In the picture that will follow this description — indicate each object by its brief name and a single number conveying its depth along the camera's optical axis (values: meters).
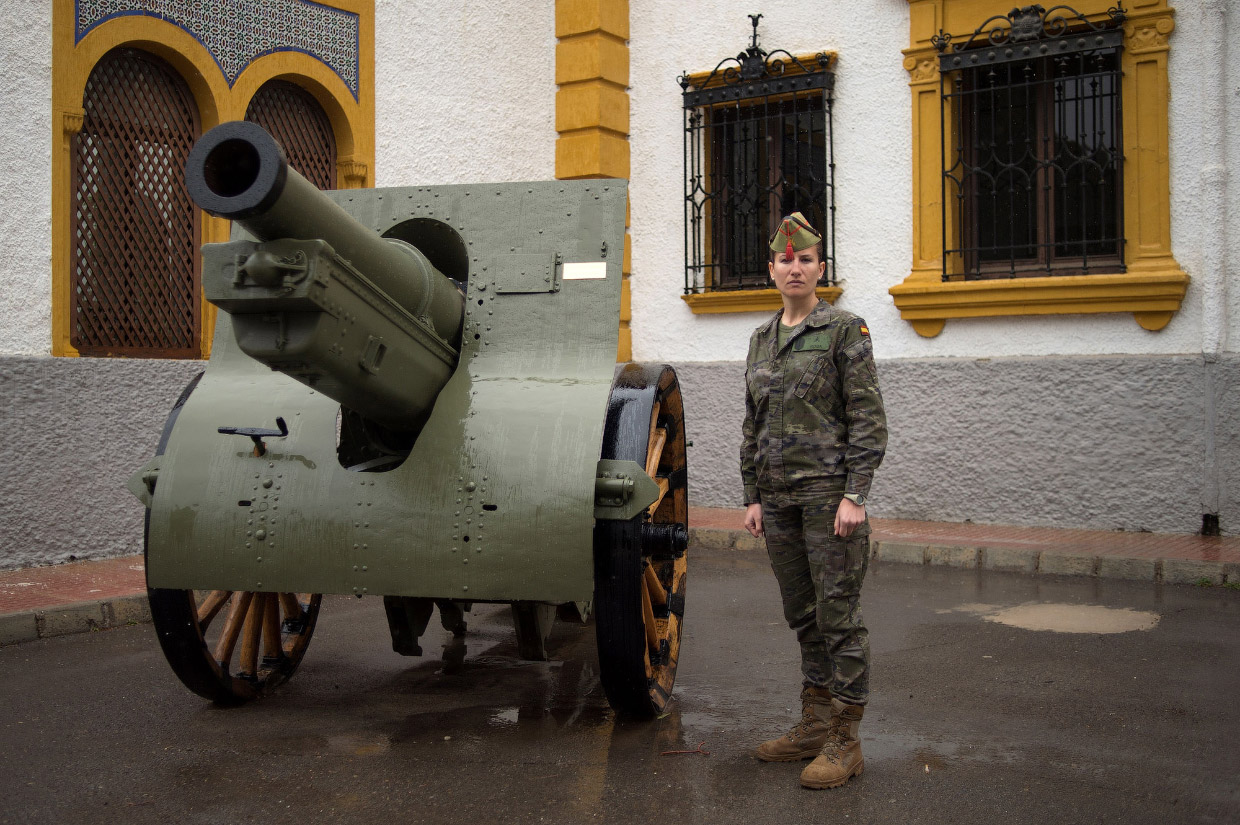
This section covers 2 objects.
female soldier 3.54
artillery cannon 3.39
